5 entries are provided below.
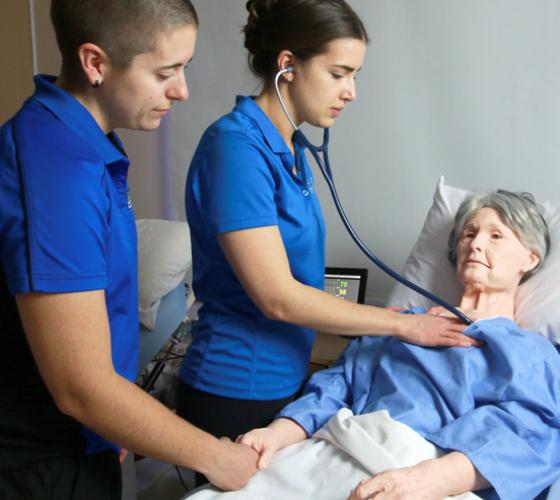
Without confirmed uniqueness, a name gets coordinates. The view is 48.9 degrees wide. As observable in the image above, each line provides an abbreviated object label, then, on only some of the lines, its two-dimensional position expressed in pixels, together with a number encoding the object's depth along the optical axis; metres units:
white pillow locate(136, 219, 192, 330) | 2.10
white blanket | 1.10
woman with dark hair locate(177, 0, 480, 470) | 1.18
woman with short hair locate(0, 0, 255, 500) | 0.85
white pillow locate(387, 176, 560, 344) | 1.55
